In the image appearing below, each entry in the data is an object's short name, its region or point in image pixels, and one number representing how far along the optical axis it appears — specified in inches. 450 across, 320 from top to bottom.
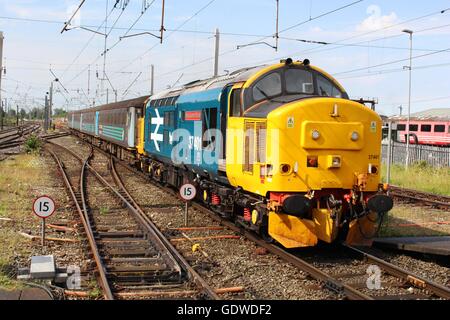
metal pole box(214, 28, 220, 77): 992.6
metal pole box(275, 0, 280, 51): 837.4
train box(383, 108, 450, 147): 1743.4
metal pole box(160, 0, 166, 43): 718.3
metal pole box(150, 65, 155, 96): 1658.8
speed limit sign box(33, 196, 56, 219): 407.5
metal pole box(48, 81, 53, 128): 2935.0
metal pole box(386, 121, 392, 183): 637.9
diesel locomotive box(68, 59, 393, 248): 362.0
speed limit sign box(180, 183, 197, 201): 490.0
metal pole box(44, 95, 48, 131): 2790.4
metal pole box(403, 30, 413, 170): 1186.0
